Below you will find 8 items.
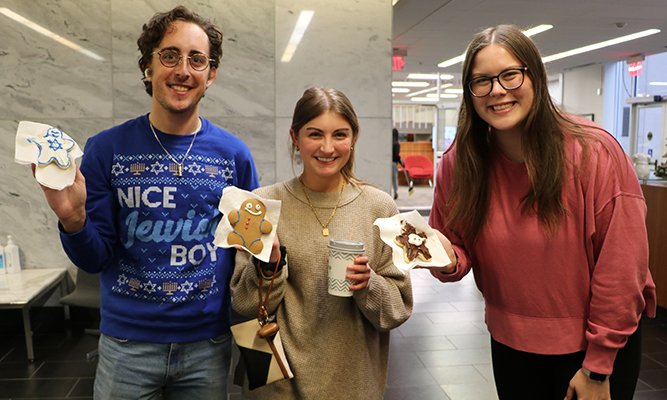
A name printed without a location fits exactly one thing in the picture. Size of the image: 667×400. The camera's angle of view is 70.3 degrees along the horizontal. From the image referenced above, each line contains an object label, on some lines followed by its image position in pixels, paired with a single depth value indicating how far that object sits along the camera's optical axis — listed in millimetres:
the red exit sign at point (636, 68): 10836
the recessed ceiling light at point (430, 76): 14094
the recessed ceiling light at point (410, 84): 16434
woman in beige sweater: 1398
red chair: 15016
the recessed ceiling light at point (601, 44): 8602
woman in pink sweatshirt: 1279
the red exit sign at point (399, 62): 9891
